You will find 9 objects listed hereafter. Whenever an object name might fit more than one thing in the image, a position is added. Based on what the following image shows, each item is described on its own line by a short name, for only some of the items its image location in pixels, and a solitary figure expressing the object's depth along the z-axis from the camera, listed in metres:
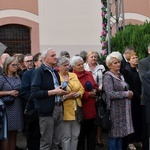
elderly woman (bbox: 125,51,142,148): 5.91
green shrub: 7.53
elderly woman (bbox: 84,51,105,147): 6.16
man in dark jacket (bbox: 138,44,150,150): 5.79
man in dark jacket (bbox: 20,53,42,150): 5.47
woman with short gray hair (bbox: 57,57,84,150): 5.30
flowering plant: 10.00
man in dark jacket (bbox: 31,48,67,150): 4.87
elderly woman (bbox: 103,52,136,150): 5.21
